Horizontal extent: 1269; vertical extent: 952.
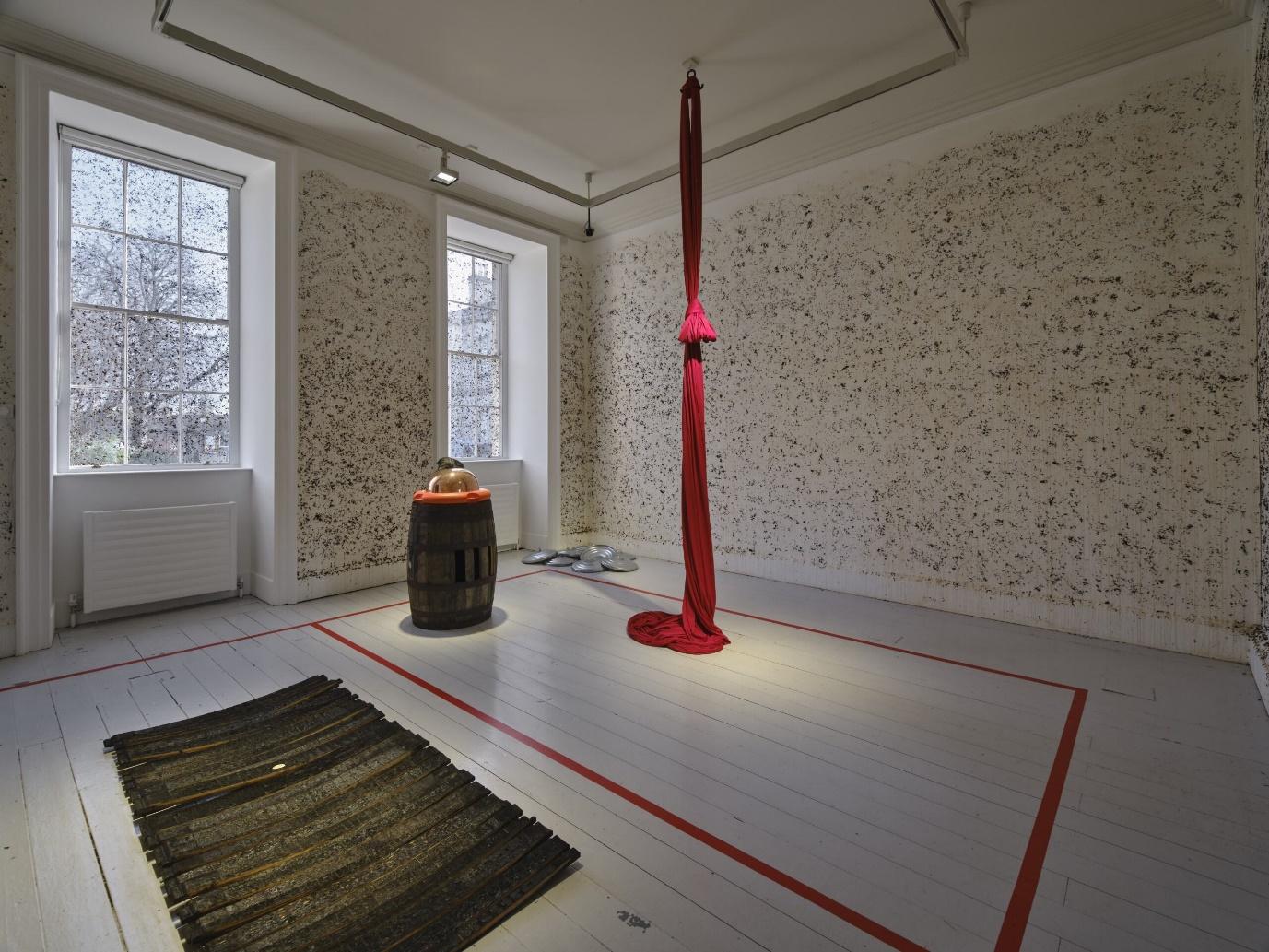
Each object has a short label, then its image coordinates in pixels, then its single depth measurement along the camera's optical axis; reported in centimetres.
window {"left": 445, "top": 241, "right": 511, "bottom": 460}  545
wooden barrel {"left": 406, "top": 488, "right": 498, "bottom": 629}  329
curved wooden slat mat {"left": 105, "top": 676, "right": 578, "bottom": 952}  131
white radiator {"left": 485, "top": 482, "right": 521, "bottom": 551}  553
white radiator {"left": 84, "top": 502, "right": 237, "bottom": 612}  334
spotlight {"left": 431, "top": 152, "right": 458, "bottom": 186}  394
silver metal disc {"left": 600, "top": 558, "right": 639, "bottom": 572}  492
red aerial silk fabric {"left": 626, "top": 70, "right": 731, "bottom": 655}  313
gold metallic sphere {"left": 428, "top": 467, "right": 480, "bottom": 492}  342
